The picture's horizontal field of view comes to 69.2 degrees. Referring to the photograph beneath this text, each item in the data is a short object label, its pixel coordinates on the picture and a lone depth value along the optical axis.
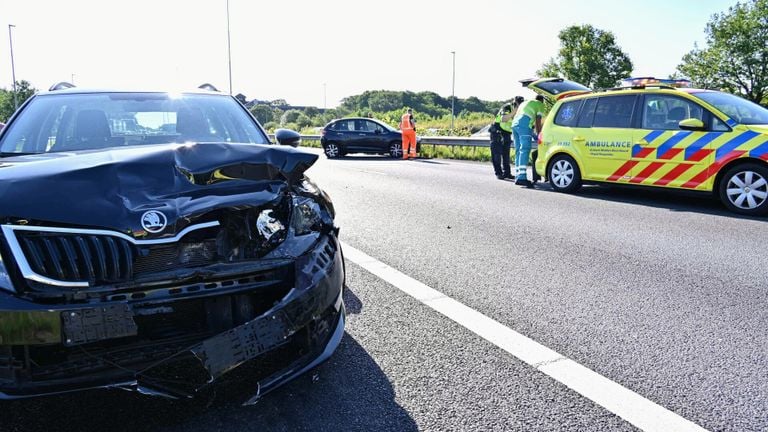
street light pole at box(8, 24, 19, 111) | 45.41
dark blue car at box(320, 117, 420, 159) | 19.78
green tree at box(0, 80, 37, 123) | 60.34
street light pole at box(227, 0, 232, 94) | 34.02
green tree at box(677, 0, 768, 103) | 49.19
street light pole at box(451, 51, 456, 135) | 54.22
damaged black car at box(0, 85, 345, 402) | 1.97
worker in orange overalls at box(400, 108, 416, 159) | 18.06
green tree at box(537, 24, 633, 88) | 68.62
